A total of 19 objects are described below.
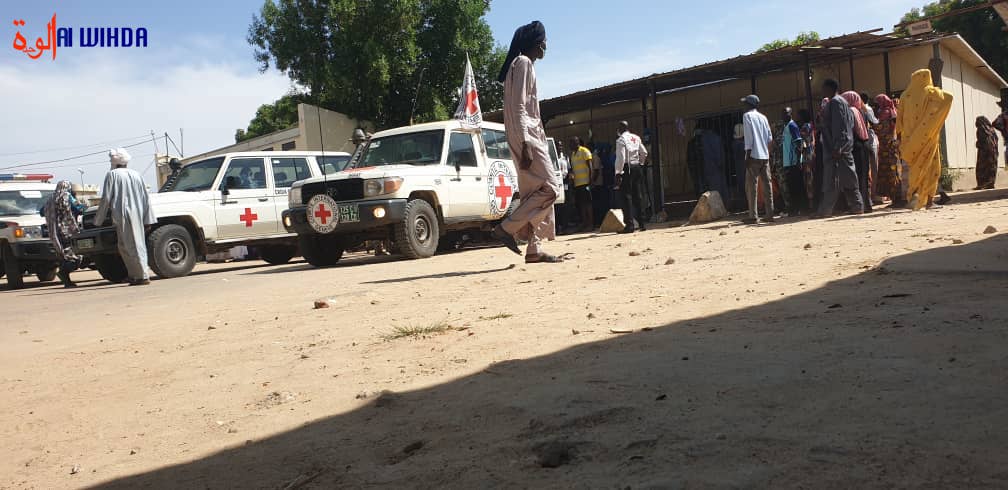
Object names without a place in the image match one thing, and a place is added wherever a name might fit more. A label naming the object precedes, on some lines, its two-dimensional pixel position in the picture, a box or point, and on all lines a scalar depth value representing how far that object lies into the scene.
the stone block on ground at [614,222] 13.74
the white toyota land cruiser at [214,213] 11.26
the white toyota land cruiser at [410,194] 9.88
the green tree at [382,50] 27.27
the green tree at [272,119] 47.34
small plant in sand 4.17
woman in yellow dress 10.16
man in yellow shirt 15.06
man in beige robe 7.14
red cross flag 12.22
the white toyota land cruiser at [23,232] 13.55
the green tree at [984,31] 30.70
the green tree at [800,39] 36.06
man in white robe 10.12
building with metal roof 14.64
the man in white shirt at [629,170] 12.77
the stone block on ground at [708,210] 14.15
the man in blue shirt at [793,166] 12.53
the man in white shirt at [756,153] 11.23
